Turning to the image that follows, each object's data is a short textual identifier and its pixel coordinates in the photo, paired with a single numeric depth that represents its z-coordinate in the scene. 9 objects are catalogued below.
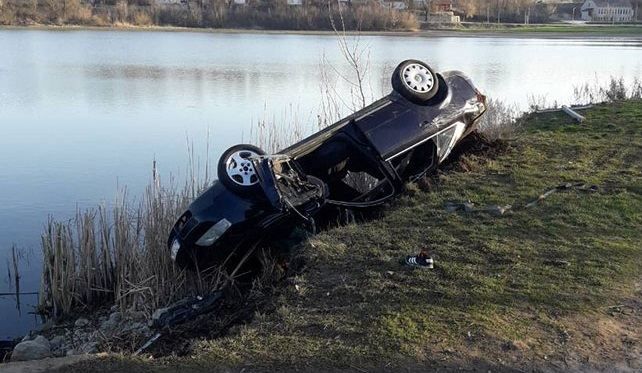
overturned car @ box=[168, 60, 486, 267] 6.36
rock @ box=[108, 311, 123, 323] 6.68
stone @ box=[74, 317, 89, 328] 6.95
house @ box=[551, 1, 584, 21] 87.44
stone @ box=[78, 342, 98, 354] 5.74
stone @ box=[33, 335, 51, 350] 6.23
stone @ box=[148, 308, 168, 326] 6.08
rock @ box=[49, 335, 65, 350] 6.45
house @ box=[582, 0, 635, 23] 90.19
